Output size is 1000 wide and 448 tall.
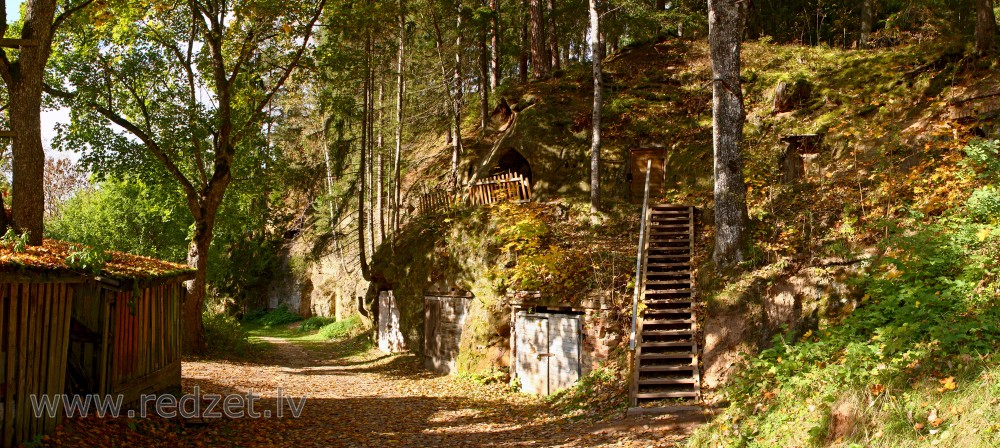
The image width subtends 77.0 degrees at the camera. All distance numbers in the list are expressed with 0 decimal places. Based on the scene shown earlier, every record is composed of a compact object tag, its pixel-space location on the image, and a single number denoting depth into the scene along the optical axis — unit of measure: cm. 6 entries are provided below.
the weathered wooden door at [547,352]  1373
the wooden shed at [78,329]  715
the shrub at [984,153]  901
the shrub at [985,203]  856
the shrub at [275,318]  3612
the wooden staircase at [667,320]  1091
